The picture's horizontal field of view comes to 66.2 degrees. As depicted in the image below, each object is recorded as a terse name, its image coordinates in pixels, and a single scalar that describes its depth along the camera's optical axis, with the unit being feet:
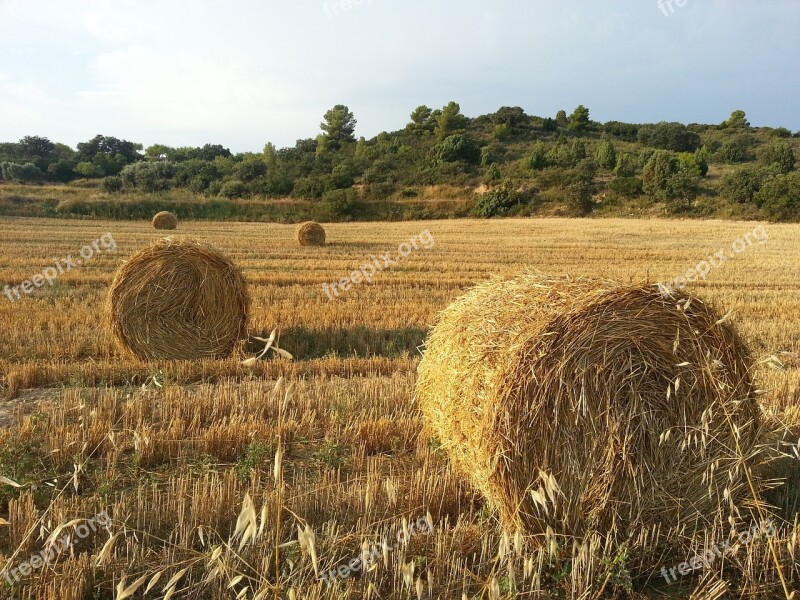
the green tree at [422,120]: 286.05
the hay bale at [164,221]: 98.43
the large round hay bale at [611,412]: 11.64
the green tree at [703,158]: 177.99
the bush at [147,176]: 170.91
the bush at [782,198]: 124.26
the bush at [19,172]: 179.32
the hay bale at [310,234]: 74.74
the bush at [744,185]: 137.90
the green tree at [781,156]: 180.55
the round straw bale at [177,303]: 25.25
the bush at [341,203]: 145.79
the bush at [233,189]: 163.43
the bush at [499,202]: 152.15
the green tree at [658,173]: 148.77
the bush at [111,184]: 155.94
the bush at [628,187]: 153.79
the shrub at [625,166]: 178.72
